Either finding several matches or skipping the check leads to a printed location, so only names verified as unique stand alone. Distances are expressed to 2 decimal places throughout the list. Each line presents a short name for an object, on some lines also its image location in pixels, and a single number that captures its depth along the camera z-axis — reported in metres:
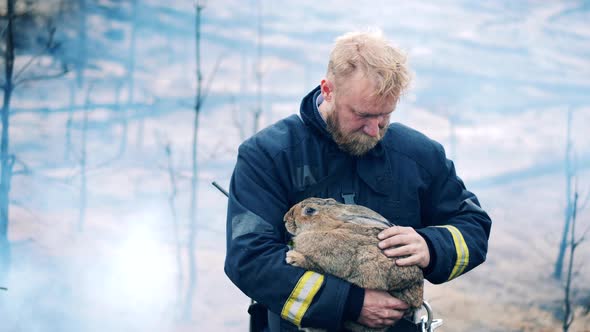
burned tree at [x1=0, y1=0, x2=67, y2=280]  5.02
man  2.37
